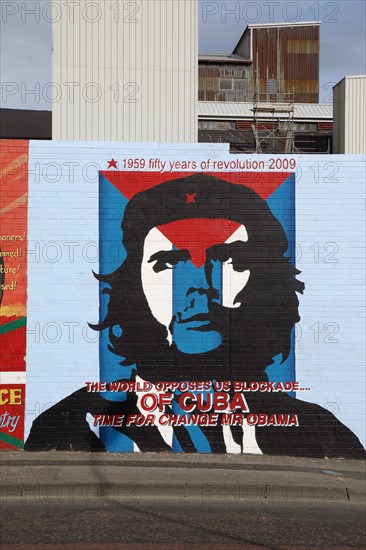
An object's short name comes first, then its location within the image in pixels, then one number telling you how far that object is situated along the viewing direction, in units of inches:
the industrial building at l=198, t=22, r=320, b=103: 1497.3
